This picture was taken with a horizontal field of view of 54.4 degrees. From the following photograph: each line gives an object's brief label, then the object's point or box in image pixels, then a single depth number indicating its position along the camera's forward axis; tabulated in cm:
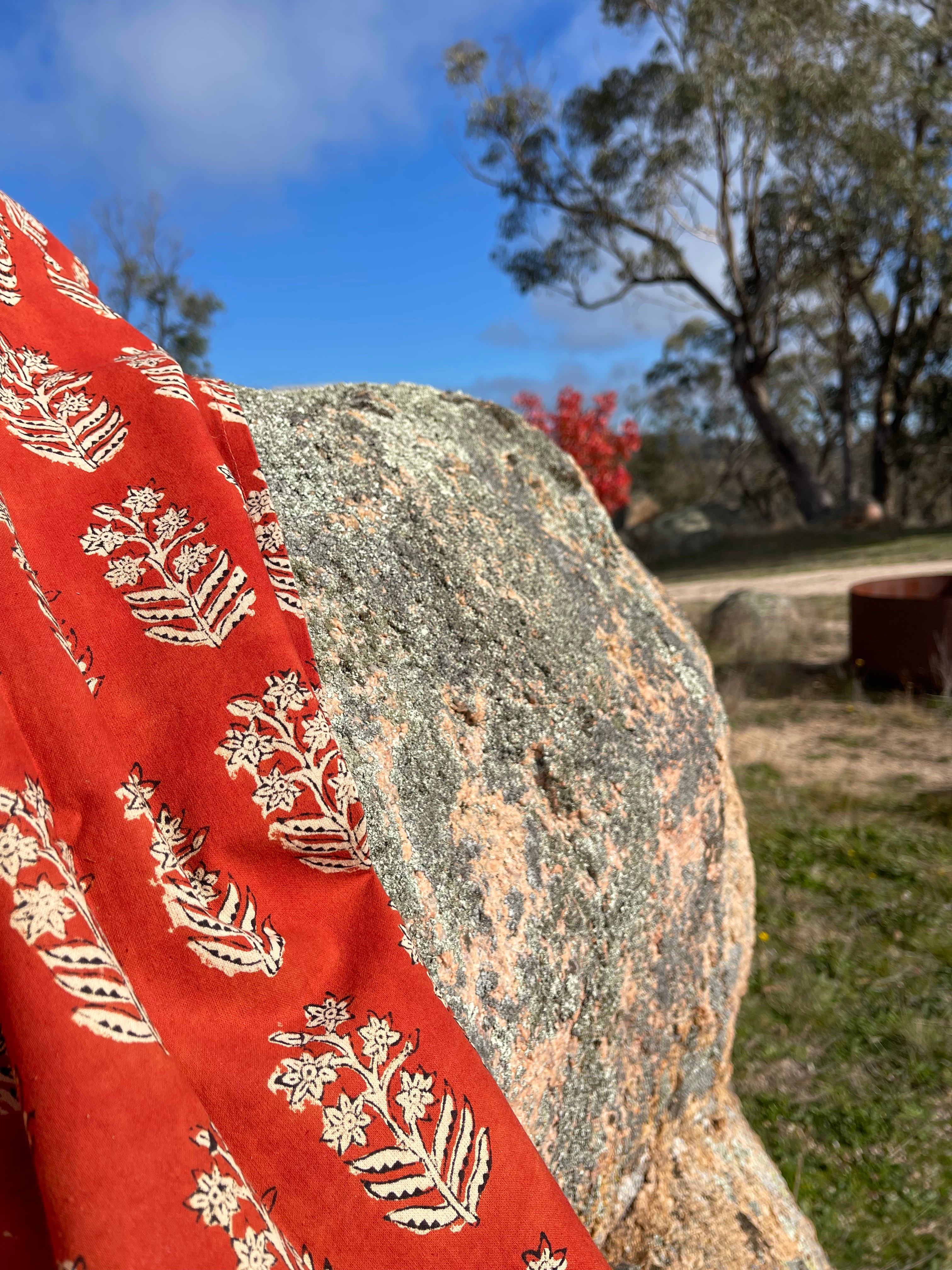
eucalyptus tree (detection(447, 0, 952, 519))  1786
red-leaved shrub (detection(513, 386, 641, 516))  2067
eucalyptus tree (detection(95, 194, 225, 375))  1742
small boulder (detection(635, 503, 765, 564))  2003
